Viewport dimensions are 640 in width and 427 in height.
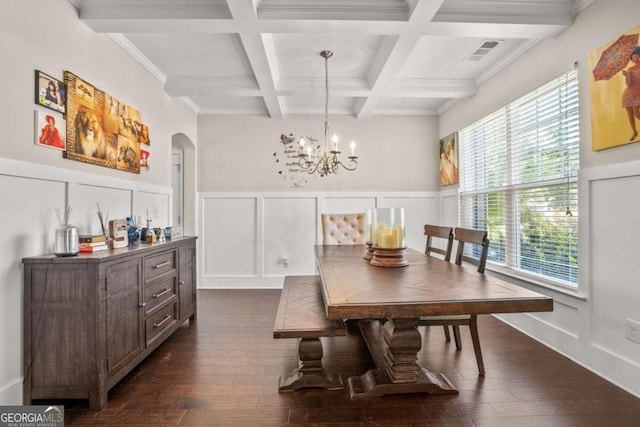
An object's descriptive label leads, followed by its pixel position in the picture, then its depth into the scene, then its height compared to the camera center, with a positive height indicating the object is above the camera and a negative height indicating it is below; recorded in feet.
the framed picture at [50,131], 6.56 +1.78
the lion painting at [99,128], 7.52 +2.29
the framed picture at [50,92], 6.54 +2.57
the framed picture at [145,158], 10.79 +1.92
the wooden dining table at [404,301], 4.62 -1.22
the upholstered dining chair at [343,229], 12.76 -0.54
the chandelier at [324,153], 10.18 +2.55
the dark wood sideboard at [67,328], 5.98 -2.02
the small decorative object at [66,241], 6.24 -0.46
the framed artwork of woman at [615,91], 6.51 +2.55
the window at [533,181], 8.38 +1.01
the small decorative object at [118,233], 7.89 -0.42
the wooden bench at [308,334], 6.19 -2.20
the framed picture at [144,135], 10.70 +2.68
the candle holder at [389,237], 7.13 -0.49
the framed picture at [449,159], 14.67 +2.55
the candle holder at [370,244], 8.15 -0.77
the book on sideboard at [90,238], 6.89 -0.46
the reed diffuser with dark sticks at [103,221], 8.00 -0.12
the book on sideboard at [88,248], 6.75 -0.64
